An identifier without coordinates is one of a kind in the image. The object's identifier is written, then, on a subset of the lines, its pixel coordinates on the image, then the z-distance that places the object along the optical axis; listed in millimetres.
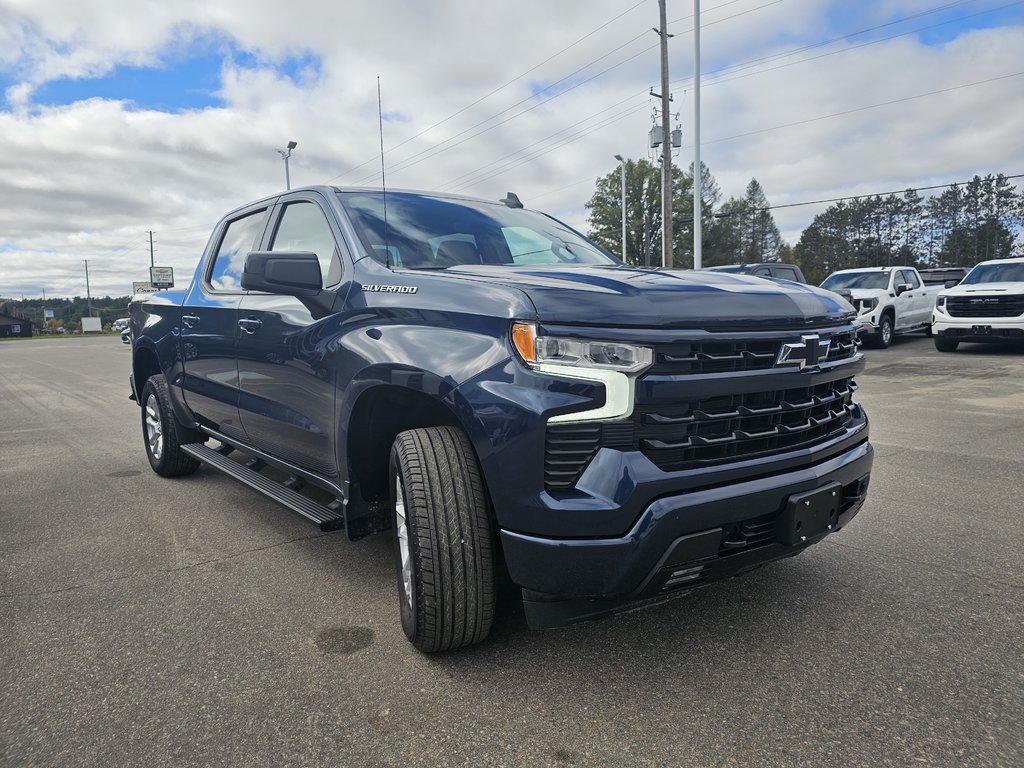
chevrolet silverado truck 2078
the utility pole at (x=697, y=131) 23766
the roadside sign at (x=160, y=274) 78062
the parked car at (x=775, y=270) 15430
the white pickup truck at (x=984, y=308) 12398
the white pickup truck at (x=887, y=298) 14625
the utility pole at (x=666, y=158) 23406
